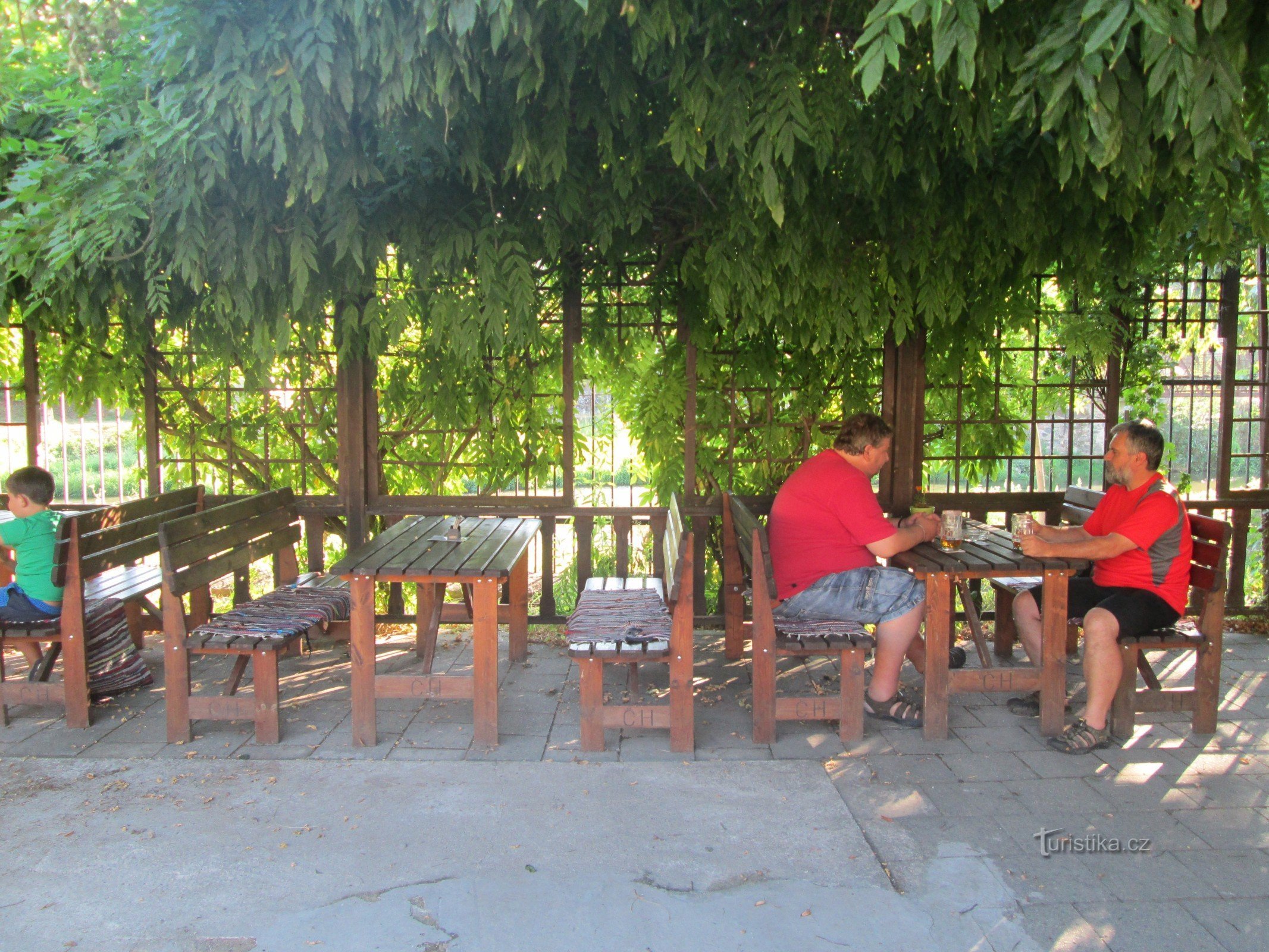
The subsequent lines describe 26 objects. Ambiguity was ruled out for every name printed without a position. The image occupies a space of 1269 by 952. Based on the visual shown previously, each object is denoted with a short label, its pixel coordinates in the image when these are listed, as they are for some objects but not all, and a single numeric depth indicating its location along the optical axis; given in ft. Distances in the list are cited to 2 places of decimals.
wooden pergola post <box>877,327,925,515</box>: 19.51
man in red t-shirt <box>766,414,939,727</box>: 14.78
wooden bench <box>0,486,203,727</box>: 14.57
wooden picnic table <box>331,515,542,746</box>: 13.99
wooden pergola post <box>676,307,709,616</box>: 19.29
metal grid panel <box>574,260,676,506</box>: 19.42
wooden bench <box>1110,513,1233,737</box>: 14.25
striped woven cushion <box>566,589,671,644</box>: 13.73
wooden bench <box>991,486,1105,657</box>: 17.89
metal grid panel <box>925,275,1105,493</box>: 19.89
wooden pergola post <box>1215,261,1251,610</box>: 20.04
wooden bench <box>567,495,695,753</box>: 13.39
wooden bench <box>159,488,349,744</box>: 14.02
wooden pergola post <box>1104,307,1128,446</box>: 19.95
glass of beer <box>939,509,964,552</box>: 15.37
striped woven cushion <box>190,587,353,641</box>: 14.21
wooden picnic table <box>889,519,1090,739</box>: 14.35
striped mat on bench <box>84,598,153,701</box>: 15.51
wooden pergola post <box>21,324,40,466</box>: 20.31
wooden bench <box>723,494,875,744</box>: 13.99
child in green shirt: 14.90
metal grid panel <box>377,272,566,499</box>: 19.81
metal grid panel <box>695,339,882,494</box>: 19.53
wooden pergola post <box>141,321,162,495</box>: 20.20
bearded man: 14.06
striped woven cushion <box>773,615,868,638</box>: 14.12
